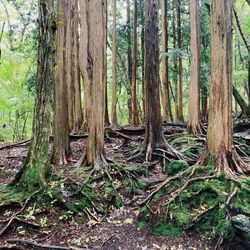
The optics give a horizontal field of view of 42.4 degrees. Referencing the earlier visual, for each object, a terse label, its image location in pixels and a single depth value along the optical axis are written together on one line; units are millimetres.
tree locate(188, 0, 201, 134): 11438
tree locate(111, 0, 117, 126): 17219
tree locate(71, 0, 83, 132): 13120
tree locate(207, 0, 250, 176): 6559
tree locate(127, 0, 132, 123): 20109
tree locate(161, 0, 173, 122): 16688
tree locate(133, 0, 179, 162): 8812
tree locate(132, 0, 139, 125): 18203
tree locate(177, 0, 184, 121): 18481
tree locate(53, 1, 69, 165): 8148
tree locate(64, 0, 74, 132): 9220
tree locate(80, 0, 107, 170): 7742
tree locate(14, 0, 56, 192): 6215
